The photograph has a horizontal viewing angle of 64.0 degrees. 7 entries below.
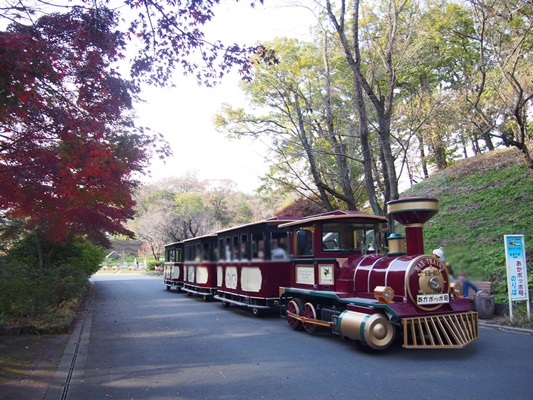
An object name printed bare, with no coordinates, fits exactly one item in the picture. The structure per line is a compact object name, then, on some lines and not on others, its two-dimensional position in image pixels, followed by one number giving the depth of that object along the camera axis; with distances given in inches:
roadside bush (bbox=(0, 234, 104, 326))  375.6
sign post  359.3
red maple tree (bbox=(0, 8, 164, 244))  231.5
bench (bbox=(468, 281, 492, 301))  381.7
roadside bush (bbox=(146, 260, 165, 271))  1688.2
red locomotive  275.0
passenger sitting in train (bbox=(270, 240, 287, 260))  458.3
